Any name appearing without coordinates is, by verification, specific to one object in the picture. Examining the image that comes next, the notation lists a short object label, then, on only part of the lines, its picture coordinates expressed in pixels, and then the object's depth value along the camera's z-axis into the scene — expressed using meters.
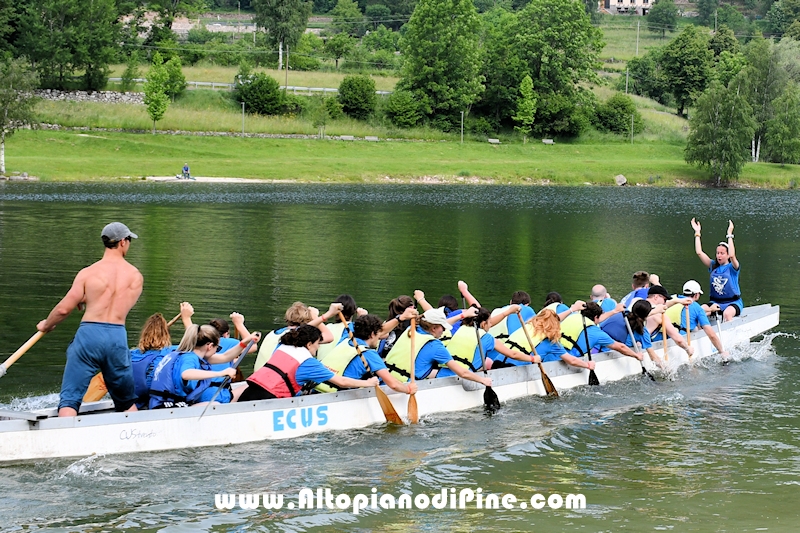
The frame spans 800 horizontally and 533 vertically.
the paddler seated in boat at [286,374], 13.45
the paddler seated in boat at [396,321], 14.35
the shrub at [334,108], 99.00
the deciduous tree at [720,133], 83.25
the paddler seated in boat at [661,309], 18.81
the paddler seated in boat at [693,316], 19.72
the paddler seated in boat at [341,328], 15.42
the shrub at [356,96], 100.75
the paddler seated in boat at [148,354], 12.84
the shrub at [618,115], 107.00
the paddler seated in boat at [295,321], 13.98
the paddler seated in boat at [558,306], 17.02
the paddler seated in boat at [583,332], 17.28
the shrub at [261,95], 97.25
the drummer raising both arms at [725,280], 21.25
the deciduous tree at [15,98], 67.38
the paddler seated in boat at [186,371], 12.66
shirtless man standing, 11.18
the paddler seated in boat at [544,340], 16.64
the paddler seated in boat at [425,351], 14.71
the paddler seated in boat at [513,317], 16.71
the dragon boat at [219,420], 11.87
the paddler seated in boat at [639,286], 19.59
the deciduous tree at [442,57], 105.38
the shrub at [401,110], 101.44
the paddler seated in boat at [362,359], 13.77
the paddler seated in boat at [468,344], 15.52
